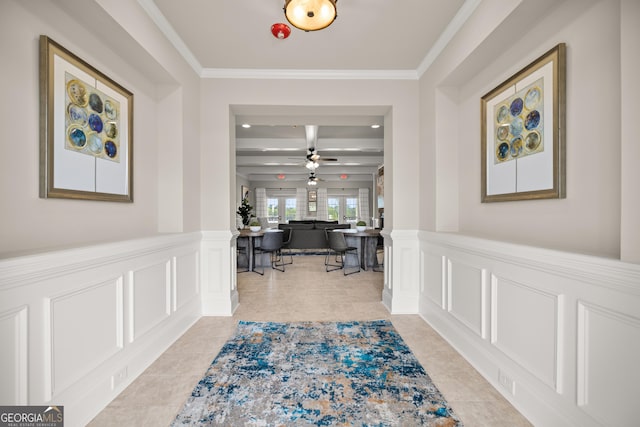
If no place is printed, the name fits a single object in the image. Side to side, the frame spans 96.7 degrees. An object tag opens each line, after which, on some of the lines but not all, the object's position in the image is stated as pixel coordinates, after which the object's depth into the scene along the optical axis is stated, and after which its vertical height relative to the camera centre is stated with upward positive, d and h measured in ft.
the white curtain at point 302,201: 45.01 +1.63
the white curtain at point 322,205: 45.24 +0.99
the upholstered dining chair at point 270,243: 18.17 -2.03
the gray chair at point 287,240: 20.59 -2.16
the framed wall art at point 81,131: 5.17 +1.72
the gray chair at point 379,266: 18.70 -3.80
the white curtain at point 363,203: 44.27 +1.28
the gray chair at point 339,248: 17.99 -2.32
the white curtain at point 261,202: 44.04 +1.45
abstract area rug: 5.32 -3.85
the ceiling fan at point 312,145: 19.95 +5.59
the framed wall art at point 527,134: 5.48 +1.75
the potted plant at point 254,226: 19.34 -1.01
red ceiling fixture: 7.75 +5.01
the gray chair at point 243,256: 18.97 -3.04
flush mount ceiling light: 5.34 +3.83
